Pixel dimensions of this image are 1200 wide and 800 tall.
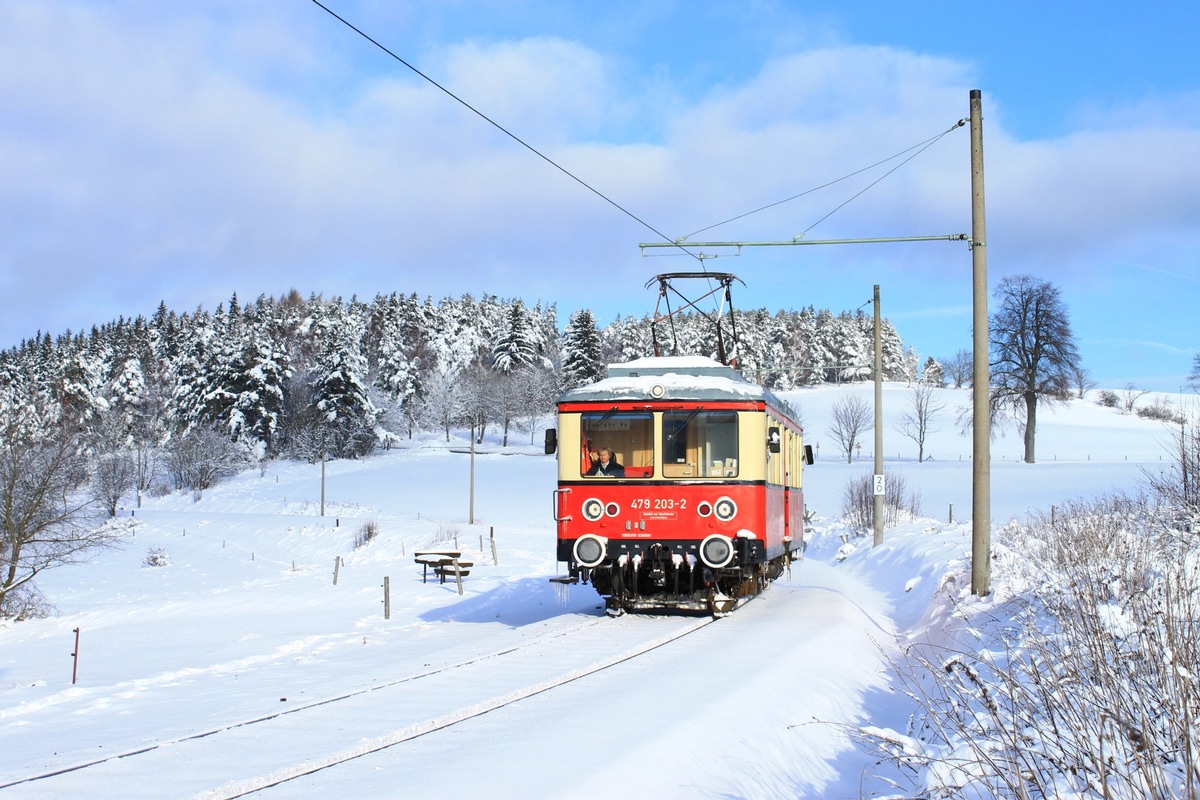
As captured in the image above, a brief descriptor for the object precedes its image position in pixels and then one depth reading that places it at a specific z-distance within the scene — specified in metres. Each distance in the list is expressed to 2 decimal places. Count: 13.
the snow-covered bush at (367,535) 40.95
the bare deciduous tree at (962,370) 130.50
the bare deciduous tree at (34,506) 31.36
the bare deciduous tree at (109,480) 64.31
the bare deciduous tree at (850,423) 77.62
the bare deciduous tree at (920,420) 74.31
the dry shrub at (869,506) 31.06
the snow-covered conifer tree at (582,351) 85.00
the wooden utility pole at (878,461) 25.23
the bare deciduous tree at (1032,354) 61.66
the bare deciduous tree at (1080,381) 63.04
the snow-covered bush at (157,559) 43.66
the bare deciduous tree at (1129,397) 92.34
